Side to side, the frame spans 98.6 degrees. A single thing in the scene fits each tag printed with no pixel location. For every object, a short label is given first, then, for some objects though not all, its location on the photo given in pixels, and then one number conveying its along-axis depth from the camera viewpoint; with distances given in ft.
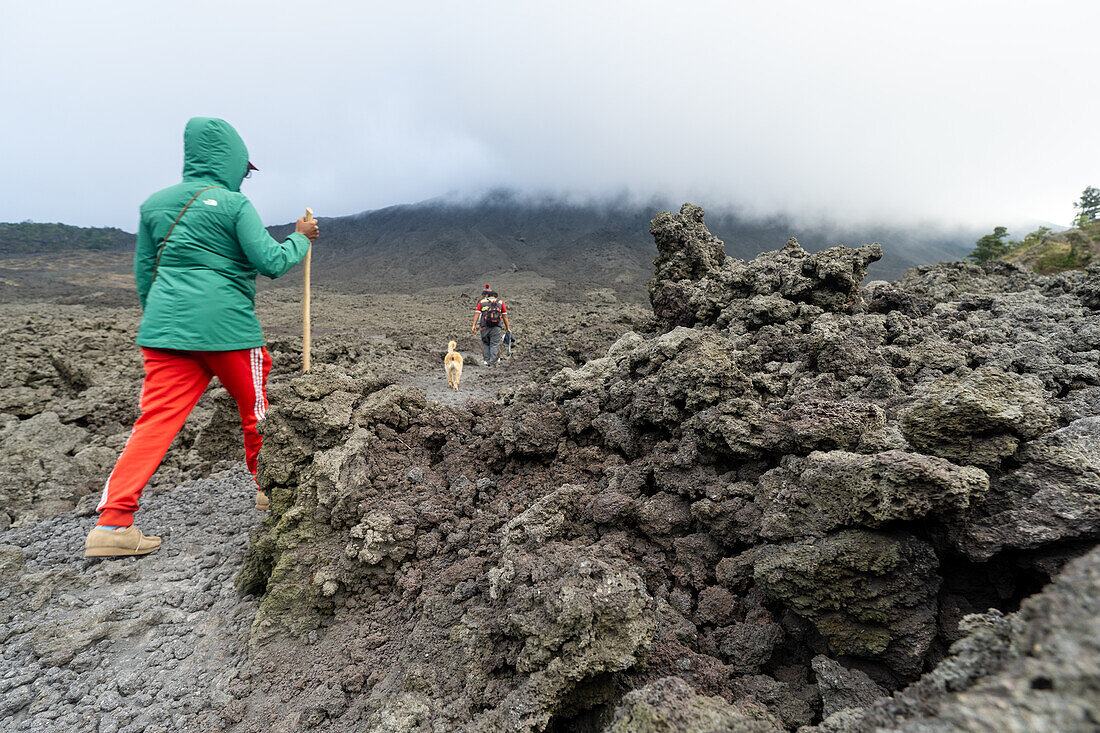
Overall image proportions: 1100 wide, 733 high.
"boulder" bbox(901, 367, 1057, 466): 5.09
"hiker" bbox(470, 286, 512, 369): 30.99
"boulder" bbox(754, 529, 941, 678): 4.49
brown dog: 25.48
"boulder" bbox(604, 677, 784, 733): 3.73
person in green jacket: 8.09
